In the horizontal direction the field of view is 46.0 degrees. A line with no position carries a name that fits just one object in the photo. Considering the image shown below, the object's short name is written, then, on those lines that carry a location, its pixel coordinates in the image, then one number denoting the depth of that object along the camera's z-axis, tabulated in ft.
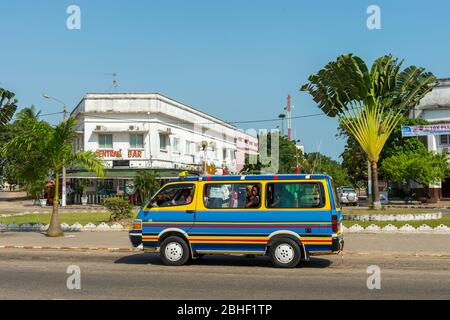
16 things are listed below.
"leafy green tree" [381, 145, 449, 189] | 140.05
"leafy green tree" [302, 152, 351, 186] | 260.66
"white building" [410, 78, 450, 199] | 157.69
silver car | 152.97
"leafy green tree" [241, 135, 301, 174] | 250.37
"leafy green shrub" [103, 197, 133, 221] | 81.32
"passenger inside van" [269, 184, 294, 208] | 41.37
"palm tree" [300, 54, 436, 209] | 90.02
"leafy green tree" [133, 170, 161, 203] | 140.56
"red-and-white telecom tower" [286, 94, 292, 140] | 290.72
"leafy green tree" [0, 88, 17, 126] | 121.90
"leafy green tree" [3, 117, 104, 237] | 68.18
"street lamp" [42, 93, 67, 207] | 152.87
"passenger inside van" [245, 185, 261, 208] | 41.88
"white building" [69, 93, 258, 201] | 156.97
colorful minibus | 40.60
